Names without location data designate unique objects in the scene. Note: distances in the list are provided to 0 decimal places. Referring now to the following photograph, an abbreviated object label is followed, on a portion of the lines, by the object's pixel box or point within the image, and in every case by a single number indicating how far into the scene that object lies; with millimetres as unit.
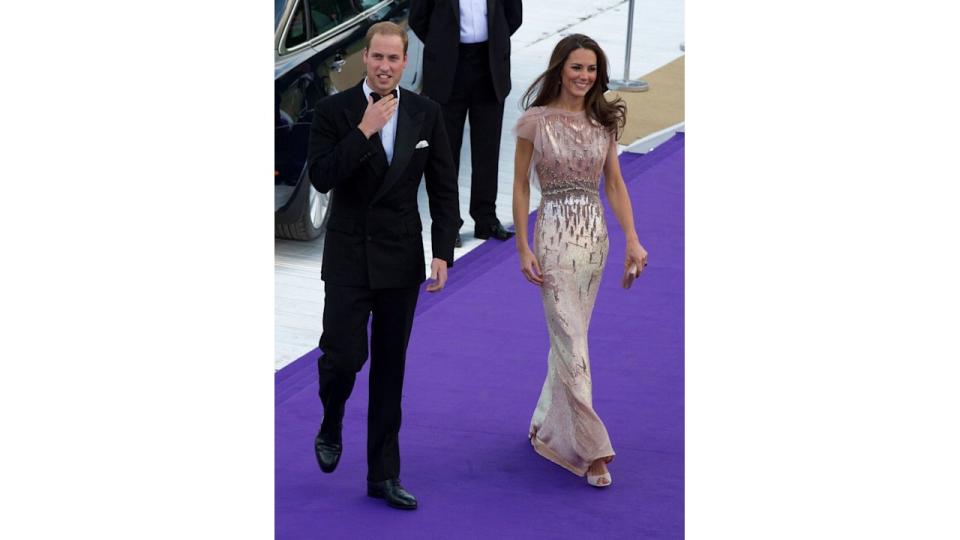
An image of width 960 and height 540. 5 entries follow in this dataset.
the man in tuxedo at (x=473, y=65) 19281
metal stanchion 27281
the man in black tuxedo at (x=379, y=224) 12531
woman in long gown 13781
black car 18187
